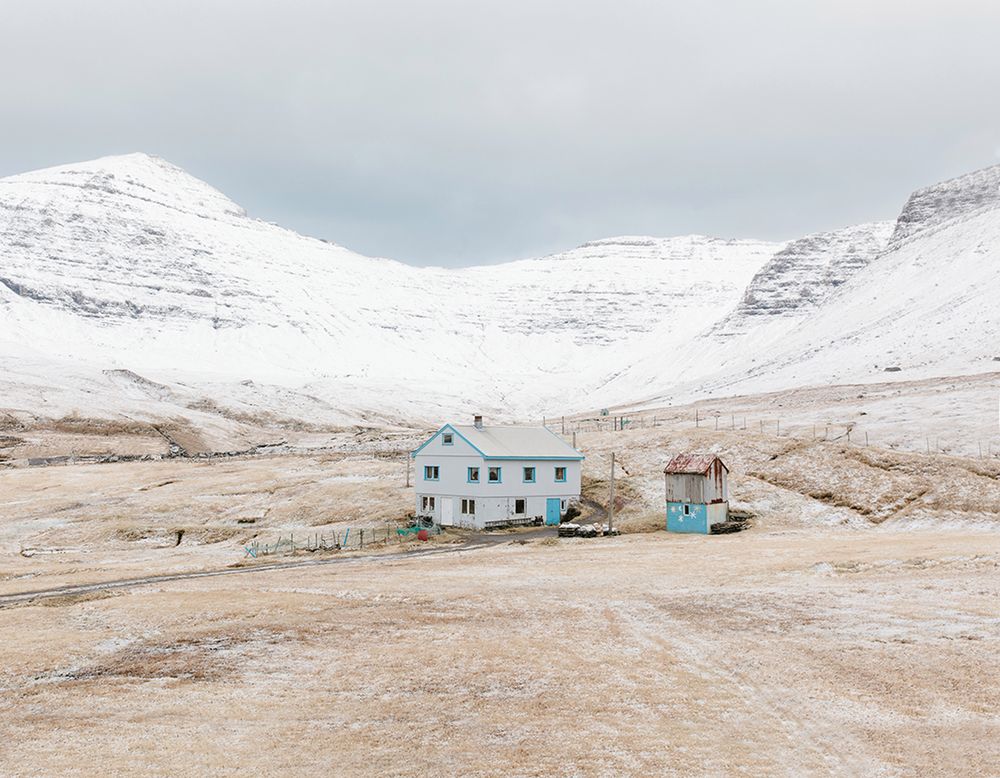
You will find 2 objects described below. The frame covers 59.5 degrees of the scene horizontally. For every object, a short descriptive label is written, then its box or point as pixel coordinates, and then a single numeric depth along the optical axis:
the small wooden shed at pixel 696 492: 61.59
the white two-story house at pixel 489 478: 67.62
